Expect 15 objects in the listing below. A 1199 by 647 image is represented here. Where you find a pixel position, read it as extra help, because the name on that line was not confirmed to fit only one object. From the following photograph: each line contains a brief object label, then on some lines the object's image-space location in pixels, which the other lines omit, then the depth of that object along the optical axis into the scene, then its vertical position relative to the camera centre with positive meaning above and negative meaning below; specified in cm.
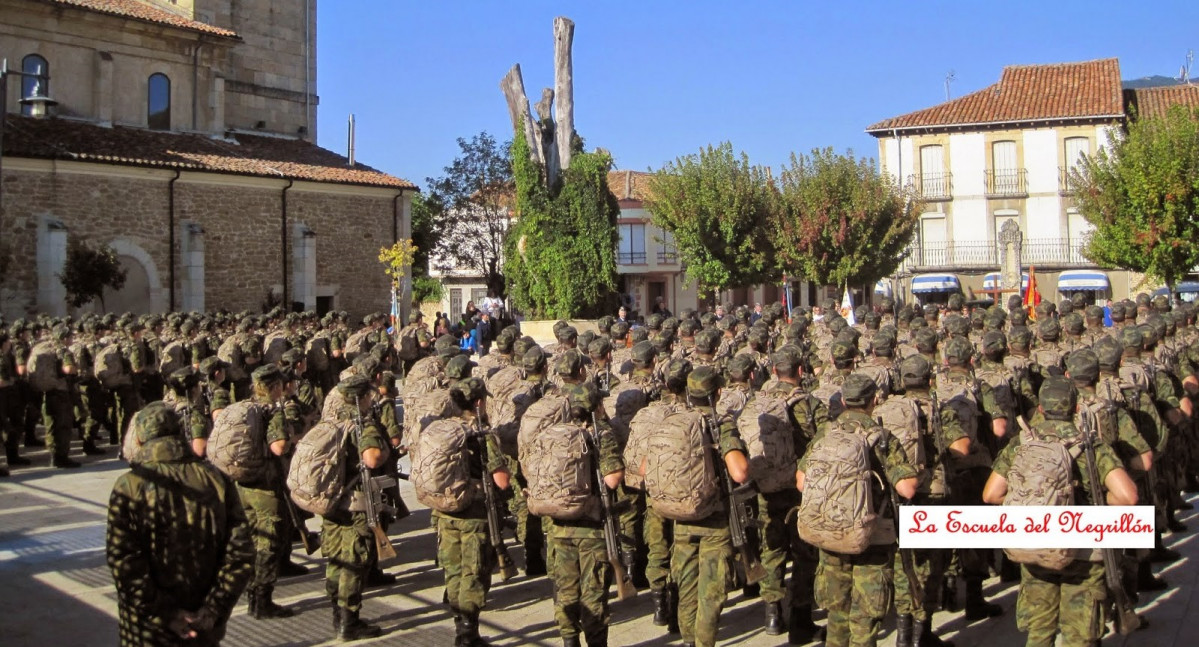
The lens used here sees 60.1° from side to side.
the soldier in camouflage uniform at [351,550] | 684 -127
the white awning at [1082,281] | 3812 +239
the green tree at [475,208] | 4253 +614
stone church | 2492 +496
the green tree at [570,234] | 2683 +314
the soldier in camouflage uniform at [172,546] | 455 -83
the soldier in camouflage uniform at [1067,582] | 517 -119
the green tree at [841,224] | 3203 +393
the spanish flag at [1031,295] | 2285 +118
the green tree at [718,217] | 3200 +421
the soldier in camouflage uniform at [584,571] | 618 -131
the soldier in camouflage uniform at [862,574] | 564 -124
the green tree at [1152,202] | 2675 +376
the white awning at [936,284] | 3962 +247
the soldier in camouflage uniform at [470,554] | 646 -125
